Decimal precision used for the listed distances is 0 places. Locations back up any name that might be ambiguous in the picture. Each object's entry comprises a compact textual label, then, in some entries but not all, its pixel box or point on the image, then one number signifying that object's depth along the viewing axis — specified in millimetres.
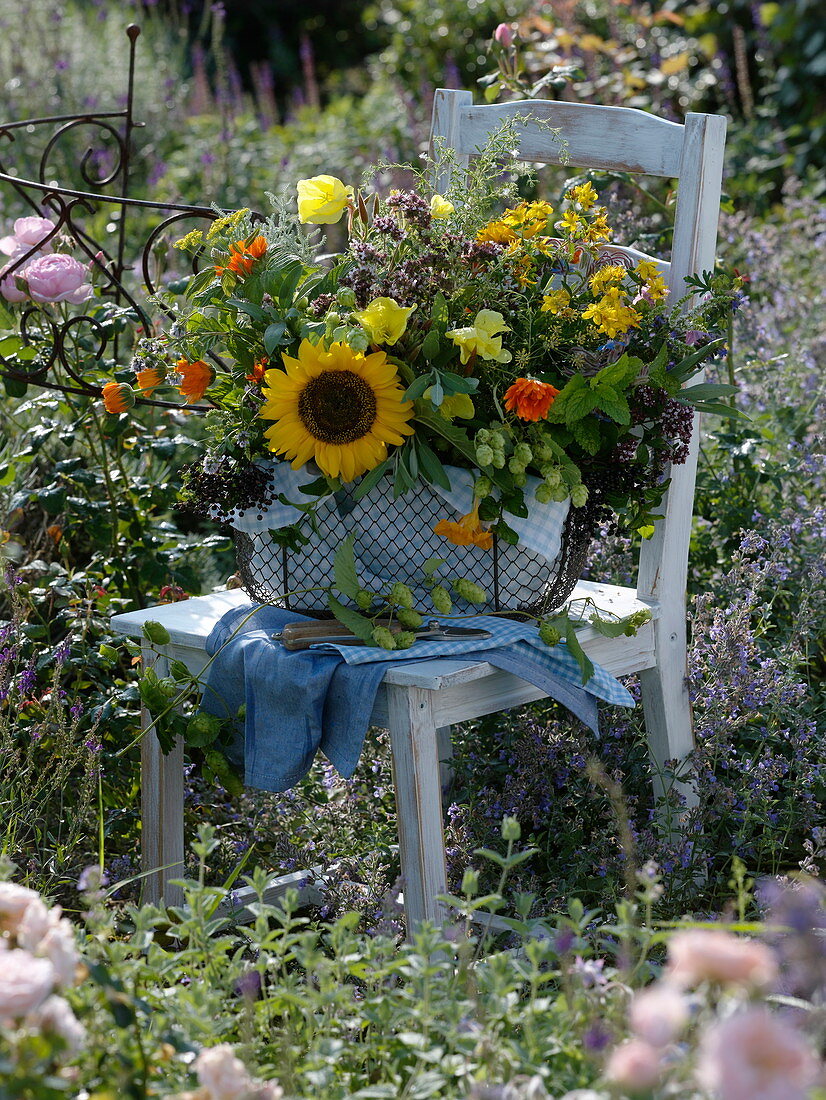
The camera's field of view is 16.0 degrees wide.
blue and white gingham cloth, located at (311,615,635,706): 2877
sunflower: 2836
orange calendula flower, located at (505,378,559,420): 2829
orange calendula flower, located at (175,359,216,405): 2920
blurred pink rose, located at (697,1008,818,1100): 1928
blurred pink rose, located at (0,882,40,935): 2443
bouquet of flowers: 2846
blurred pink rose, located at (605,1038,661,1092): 2065
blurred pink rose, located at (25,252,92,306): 3250
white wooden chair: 3091
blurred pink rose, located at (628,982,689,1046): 2037
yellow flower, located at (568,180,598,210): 2944
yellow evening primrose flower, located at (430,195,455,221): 2917
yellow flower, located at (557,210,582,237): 2948
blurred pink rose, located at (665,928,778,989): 2063
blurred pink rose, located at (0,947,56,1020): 2329
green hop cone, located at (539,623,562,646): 2903
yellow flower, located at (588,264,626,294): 2907
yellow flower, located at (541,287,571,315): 2891
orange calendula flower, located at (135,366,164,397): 2971
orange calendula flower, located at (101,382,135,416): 3030
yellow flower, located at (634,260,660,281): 2954
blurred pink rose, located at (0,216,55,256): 3320
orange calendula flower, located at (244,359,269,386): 2918
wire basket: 2937
